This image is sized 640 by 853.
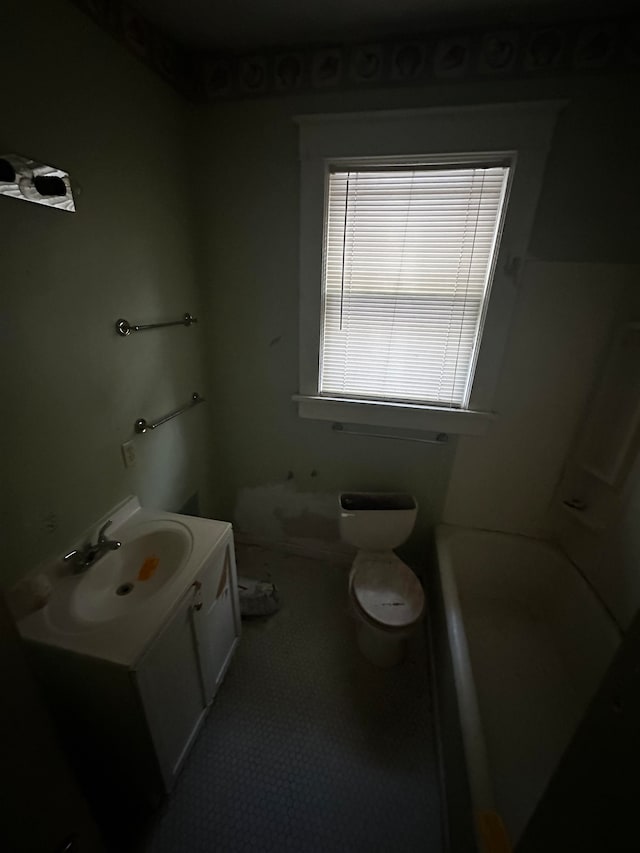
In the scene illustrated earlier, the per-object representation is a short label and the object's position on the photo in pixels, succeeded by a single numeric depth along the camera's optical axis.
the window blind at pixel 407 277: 1.45
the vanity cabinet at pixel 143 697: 0.97
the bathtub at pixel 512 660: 1.10
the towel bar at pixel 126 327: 1.30
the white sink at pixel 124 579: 1.09
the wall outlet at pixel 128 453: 1.41
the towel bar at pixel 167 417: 1.45
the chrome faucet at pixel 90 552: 1.20
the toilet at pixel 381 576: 1.50
